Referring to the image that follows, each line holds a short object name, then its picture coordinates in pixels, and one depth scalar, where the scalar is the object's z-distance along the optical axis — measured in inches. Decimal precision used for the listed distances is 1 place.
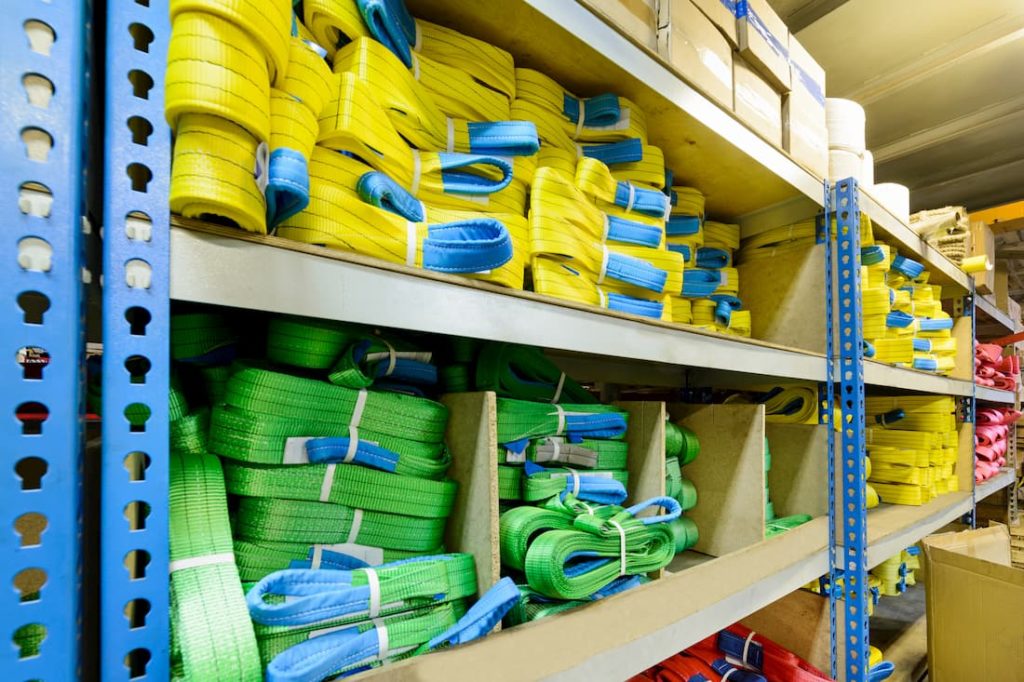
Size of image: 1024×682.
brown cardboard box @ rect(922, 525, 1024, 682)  56.4
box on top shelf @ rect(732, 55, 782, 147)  40.7
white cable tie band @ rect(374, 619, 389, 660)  21.4
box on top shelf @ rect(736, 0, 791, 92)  40.9
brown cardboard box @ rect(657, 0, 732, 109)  33.9
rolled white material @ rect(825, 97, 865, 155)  54.4
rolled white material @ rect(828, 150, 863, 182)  53.7
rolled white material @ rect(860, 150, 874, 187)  57.8
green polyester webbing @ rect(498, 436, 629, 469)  32.0
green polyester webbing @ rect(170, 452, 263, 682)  16.2
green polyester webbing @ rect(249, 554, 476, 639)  21.6
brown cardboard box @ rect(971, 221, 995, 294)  90.0
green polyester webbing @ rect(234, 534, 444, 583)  21.2
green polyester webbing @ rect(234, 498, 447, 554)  21.4
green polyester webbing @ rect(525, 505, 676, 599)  25.7
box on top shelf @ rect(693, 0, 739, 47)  37.3
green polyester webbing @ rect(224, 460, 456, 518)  21.1
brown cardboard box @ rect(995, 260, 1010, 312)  115.8
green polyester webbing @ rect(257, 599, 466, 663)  19.5
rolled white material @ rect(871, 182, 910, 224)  63.7
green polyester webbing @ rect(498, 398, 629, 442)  30.5
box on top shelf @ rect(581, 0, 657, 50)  30.1
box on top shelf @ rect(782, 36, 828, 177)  46.5
